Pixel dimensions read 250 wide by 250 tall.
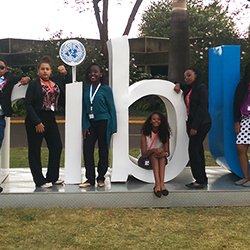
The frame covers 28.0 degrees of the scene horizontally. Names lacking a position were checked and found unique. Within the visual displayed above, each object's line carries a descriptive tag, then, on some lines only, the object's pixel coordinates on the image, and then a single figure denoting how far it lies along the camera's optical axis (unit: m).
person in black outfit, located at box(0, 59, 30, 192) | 6.03
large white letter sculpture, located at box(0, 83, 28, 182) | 6.30
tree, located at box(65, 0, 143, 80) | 18.94
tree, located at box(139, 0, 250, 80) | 20.36
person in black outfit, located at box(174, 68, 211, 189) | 6.12
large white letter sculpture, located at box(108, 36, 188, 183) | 6.36
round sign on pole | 6.61
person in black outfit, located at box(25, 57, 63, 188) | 5.98
